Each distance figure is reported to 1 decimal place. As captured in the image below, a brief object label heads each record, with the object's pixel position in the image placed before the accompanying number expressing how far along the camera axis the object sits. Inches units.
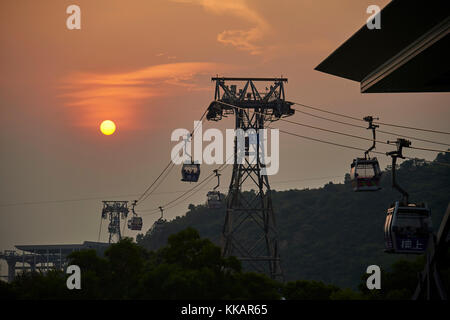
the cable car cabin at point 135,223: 4607.8
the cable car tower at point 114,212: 6855.3
